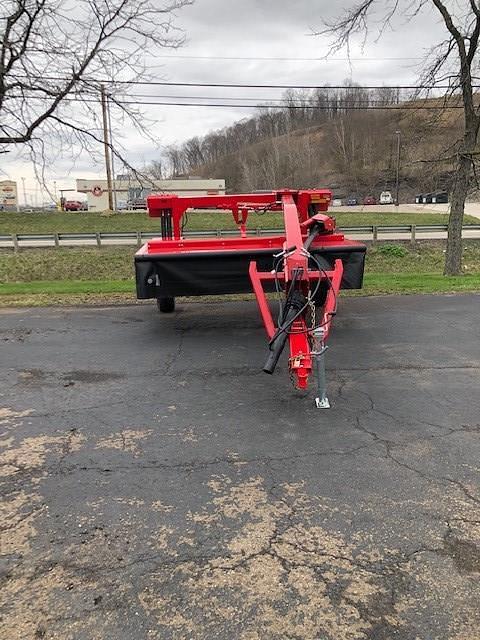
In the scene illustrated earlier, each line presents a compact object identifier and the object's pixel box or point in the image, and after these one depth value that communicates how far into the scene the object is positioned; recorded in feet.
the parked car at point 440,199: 217.97
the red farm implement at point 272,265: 14.78
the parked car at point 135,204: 168.26
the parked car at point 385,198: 237.66
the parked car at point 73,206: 200.64
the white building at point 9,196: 254.35
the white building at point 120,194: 194.08
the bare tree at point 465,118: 38.14
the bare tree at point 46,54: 36.45
